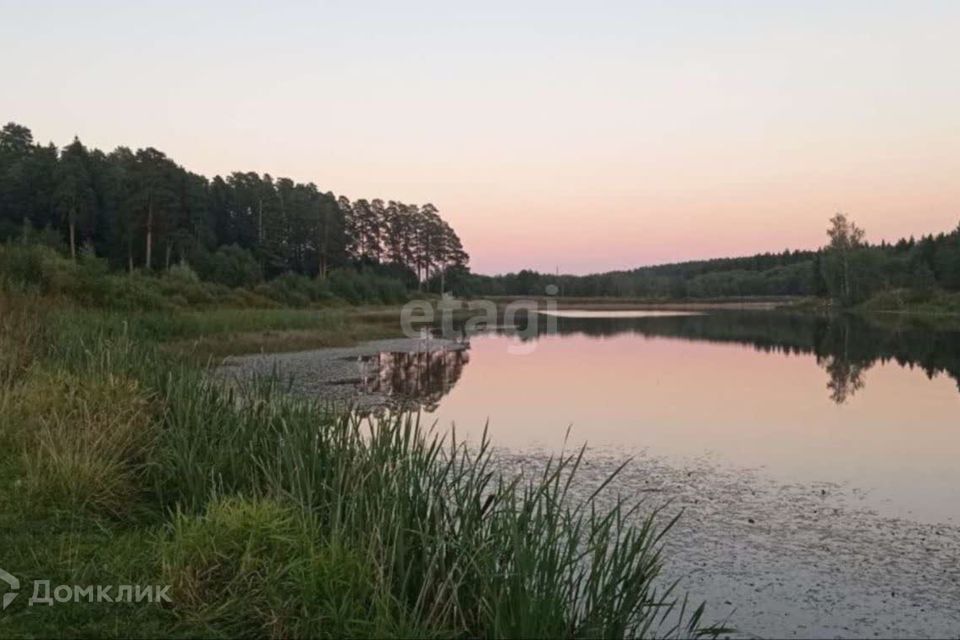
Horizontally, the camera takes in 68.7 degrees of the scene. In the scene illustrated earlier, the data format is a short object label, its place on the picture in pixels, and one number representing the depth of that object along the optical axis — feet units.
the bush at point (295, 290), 153.48
